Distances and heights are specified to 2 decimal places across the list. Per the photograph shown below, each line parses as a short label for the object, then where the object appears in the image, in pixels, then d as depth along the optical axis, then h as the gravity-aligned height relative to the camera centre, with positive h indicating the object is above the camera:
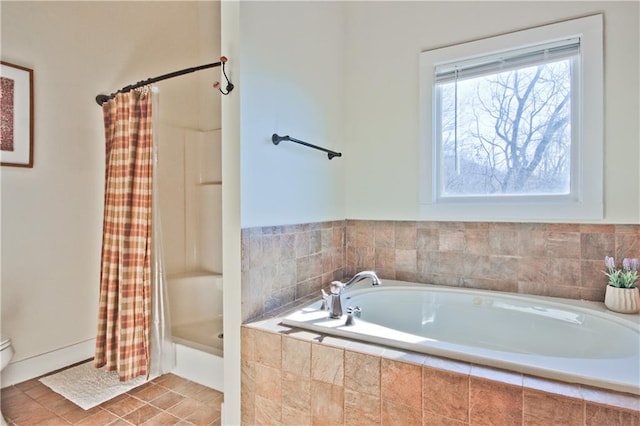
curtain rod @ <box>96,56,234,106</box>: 1.60 +0.72
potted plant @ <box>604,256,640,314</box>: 1.69 -0.39
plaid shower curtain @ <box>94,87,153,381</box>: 1.96 -0.21
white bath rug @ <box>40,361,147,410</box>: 1.88 -1.02
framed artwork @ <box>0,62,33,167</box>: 2.04 +0.59
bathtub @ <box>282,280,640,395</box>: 1.13 -0.55
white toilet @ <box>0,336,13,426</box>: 1.66 -0.70
